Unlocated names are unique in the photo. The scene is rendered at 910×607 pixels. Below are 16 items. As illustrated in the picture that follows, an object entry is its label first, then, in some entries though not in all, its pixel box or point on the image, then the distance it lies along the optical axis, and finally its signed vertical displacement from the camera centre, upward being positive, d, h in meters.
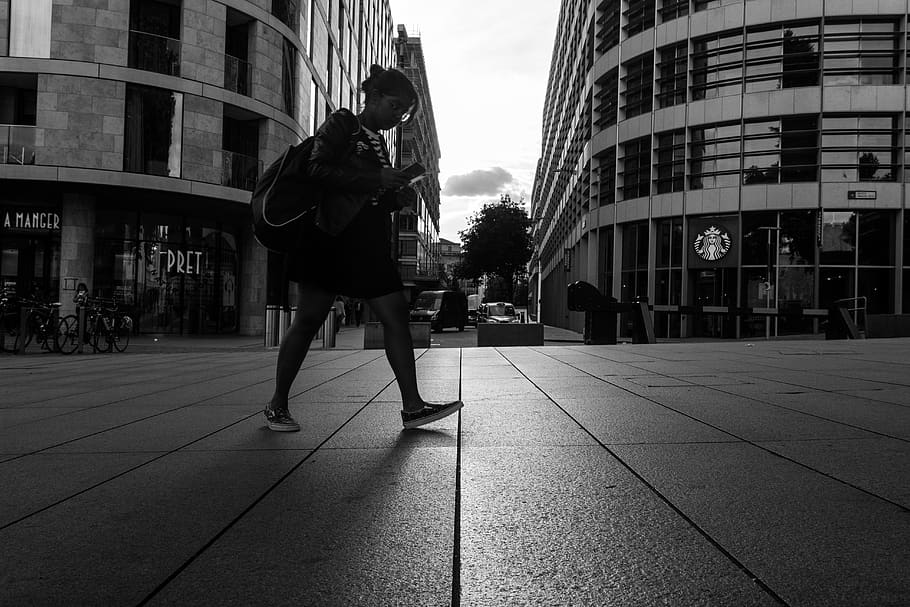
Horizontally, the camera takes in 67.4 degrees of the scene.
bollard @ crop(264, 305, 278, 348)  14.93 -0.40
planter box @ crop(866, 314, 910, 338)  16.36 -0.06
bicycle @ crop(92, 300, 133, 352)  13.59 -0.46
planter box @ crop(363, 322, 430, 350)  13.55 -0.46
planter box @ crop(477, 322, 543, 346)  14.97 -0.43
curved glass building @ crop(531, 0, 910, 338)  22.47 +5.61
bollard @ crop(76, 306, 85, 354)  12.99 -0.40
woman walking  3.43 +0.34
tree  55.66 +6.06
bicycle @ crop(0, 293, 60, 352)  12.67 -0.32
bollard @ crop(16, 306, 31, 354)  12.33 -0.43
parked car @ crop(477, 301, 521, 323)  39.63 +0.10
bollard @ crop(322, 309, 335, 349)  14.52 -0.48
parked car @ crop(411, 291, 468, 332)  32.72 +0.19
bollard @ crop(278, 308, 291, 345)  14.94 -0.32
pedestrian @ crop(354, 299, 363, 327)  40.06 +0.03
